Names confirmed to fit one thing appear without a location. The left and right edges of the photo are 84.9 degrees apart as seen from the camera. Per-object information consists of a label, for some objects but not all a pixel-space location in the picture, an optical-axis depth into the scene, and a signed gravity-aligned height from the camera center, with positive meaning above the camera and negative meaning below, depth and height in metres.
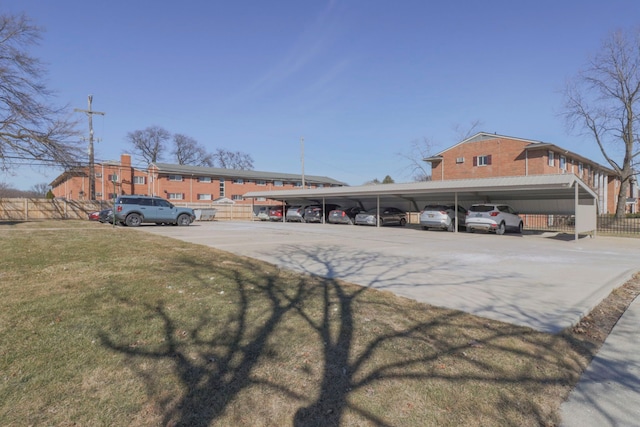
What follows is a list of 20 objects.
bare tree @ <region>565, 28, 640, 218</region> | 30.58 +6.25
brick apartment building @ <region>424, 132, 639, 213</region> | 28.55 +4.09
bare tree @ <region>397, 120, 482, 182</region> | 49.48 +4.09
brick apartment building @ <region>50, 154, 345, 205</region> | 42.44 +3.30
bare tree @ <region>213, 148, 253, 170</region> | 72.31 +9.65
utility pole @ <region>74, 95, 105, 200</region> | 28.04 +5.28
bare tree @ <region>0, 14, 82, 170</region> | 19.70 +4.54
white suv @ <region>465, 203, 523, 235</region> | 17.78 -0.66
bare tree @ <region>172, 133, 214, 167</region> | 63.91 +10.47
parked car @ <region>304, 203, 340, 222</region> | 29.11 -0.48
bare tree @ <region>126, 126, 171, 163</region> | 59.88 +11.06
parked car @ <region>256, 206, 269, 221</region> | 34.28 -0.73
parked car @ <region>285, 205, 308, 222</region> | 29.70 -0.56
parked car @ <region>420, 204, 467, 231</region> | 19.45 -0.64
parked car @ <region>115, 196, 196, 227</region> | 19.34 -0.24
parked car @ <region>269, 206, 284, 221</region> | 31.97 -0.59
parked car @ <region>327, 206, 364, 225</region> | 26.89 -0.69
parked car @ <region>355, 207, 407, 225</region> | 24.94 -0.79
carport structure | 15.61 +0.71
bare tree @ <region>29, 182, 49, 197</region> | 80.58 +4.78
